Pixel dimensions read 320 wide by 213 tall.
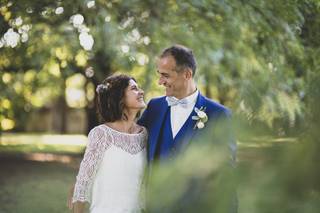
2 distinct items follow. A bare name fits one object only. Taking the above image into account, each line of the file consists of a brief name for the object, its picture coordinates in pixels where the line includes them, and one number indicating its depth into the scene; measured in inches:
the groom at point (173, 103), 119.4
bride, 128.5
